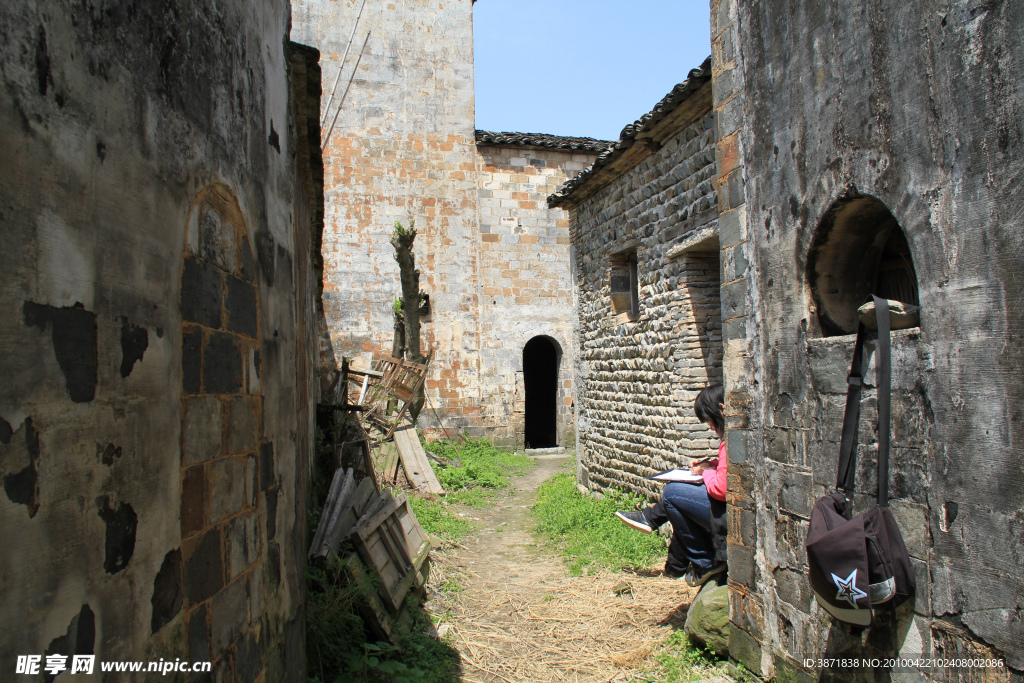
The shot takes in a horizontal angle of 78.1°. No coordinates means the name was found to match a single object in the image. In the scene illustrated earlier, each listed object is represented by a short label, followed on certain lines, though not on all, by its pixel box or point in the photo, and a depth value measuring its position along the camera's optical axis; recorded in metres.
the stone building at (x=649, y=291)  5.79
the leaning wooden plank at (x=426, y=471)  8.43
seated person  4.05
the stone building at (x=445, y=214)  12.64
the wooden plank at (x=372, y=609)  3.68
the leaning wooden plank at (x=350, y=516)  3.96
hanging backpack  2.26
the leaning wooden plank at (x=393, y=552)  4.00
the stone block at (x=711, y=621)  3.62
